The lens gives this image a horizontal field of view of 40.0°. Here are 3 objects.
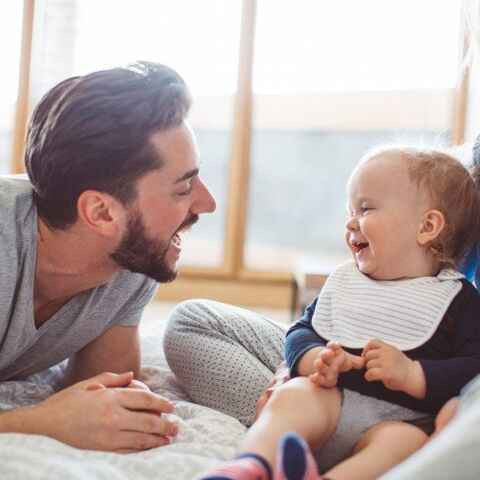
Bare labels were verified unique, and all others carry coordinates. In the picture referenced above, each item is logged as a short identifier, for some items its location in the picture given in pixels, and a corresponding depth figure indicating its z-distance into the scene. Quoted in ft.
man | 4.00
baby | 3.04
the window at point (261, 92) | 12.34
